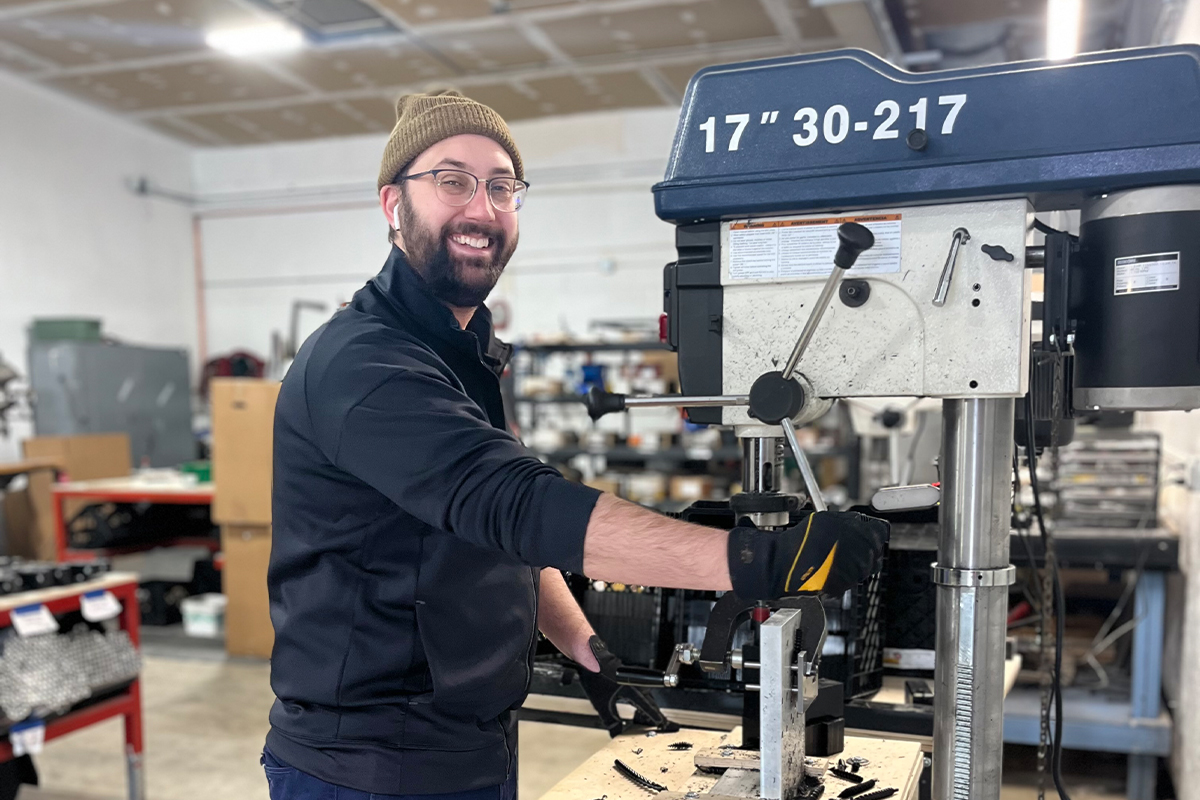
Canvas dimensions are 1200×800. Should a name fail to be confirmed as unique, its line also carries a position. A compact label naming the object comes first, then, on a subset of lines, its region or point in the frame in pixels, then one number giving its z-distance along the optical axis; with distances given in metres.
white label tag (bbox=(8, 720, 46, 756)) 2.34
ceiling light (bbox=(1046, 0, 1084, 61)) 2.42
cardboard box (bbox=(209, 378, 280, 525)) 4.47
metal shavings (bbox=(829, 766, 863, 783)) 1.25
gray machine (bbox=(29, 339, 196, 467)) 6.64
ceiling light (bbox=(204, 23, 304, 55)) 5.46
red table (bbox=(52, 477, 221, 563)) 4.80
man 0.91
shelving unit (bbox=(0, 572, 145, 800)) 2.48
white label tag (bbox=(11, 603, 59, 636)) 2.42
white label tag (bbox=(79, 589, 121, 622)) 2.60
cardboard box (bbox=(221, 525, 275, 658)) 4.52
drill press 0.95
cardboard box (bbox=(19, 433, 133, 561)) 5.50
